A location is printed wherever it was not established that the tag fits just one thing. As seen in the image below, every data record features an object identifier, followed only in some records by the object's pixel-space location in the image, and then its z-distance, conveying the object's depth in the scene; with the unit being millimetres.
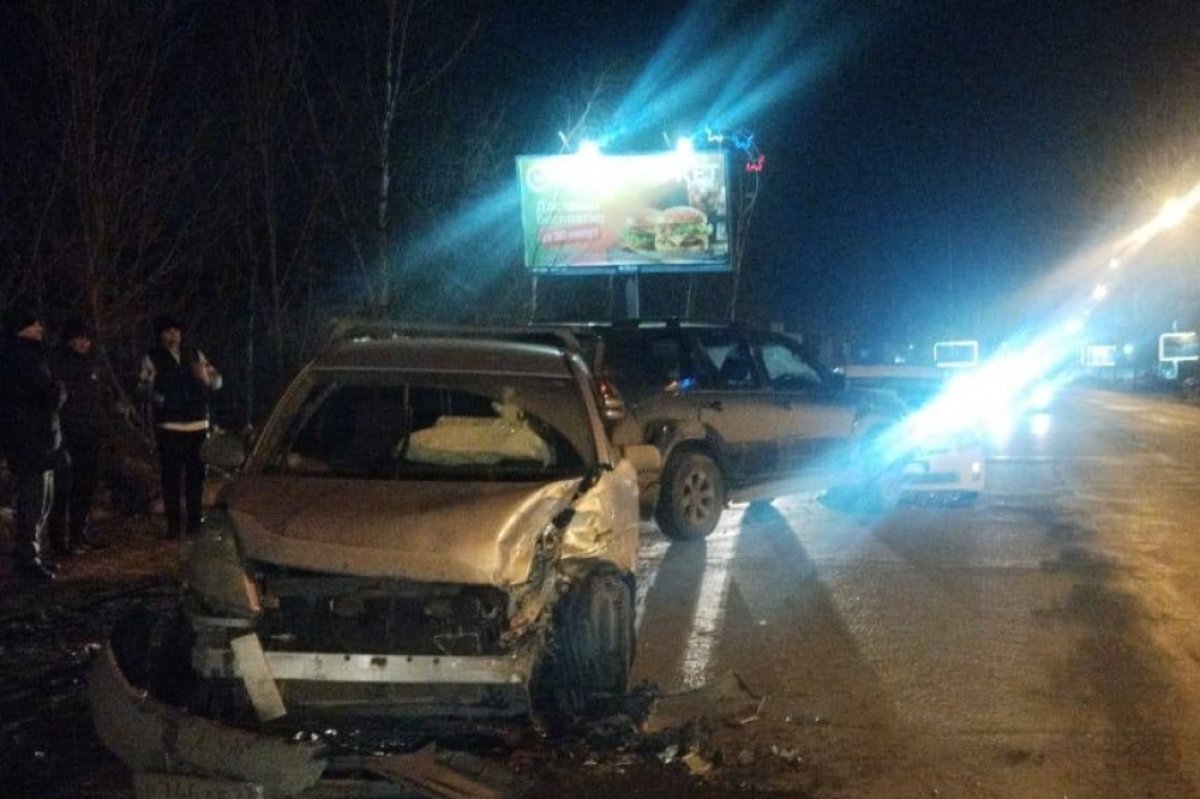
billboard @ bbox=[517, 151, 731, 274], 27141
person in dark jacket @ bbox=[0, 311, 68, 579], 9953
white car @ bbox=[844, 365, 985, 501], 14672
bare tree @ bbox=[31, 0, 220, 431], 13766
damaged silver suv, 5562
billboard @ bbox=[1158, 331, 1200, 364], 65188
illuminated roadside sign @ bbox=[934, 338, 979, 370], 50125
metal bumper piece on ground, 5008
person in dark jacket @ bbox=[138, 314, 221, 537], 11594
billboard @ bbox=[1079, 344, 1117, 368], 80250
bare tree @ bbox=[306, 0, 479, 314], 18688
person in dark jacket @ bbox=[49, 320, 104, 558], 10688
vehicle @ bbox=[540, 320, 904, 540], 12234
